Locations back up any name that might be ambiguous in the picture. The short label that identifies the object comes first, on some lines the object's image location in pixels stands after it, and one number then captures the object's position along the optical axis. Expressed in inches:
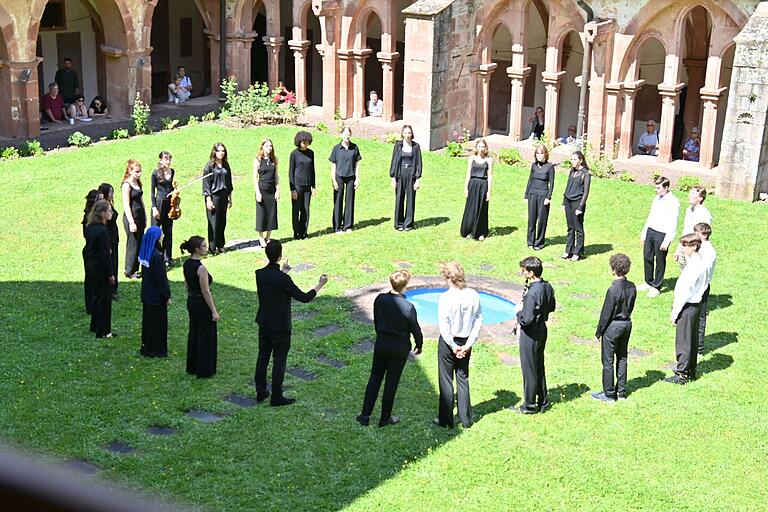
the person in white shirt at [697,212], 431.5
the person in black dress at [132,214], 451.2
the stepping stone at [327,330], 420.5
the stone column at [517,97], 776.9
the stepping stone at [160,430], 315.3
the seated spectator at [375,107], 852.4
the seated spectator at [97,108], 848.3
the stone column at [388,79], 825.1
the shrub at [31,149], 741.9
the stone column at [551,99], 756.0
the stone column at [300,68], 876.4
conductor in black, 318.3
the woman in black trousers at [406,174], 560.7
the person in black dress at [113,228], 429.7
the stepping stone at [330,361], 386.0
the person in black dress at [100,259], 388.2
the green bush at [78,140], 775.7
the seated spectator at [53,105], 820.6
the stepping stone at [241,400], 342.6
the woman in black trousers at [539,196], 526.0
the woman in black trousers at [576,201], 513.7
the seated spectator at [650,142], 768.3
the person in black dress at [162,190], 476.1
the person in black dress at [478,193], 544.7
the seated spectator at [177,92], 917.8
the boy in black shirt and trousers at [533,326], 317.1
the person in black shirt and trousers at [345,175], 552.7
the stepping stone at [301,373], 372.8
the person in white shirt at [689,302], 358.0
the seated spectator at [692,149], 756.6
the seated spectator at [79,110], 836.0
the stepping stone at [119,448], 300.5
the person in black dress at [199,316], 341.4
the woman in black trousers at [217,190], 500.7
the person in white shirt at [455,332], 305.6
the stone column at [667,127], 711.1
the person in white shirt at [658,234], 458.9
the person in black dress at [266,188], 514.3
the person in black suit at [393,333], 298.5
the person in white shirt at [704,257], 367.6
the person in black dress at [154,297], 368.2
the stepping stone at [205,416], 328.5
